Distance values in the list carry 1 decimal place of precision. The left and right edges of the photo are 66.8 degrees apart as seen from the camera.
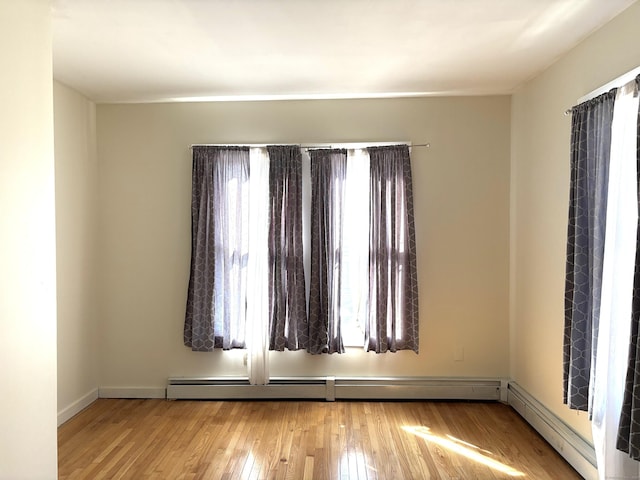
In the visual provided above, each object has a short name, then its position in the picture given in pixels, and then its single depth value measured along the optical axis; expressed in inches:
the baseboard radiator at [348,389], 166.7
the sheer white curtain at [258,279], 165.5
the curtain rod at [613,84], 95.2
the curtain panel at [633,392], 85.1
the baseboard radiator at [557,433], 113.3
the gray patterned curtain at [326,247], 164.2
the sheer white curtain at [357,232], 166.4
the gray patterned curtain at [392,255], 163.2
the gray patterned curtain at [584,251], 104.1
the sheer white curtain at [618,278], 94.5
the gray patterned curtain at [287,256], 165.0
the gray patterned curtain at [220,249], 165.8
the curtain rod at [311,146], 166.7
